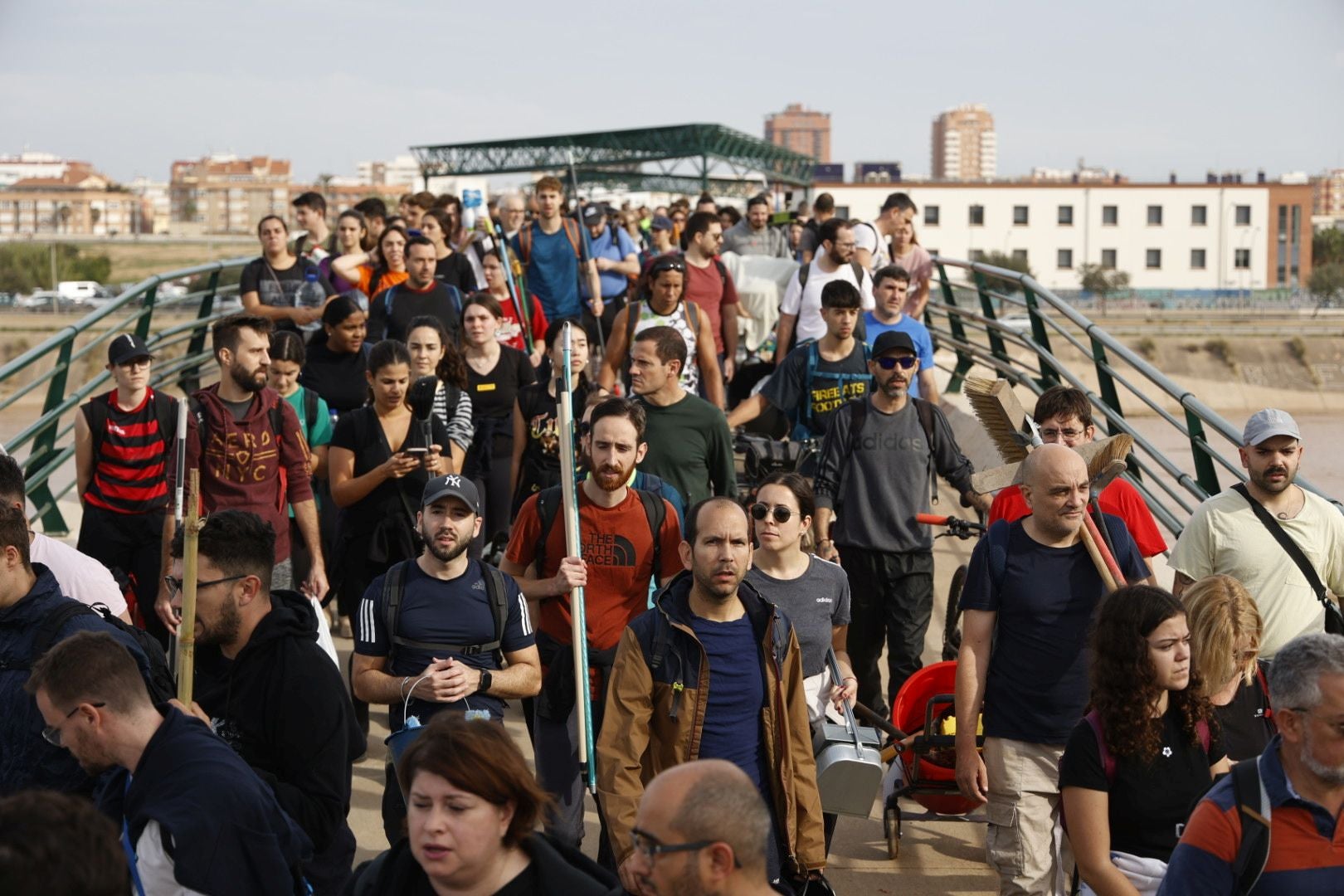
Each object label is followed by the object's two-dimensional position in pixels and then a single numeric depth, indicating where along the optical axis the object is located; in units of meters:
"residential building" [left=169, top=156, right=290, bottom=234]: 165.12
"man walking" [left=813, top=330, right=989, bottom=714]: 6.73
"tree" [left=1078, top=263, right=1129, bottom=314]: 86.94
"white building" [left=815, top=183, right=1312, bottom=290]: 92.56
